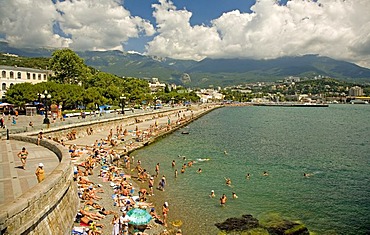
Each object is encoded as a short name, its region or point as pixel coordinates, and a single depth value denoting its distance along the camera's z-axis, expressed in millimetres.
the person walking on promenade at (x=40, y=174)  11055
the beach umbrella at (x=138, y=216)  13809
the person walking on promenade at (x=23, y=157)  14798
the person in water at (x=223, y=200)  17734
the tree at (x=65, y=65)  70812
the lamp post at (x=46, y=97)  29094
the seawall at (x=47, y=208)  7328
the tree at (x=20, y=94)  48375
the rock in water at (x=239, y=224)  14604
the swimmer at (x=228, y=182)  21633
